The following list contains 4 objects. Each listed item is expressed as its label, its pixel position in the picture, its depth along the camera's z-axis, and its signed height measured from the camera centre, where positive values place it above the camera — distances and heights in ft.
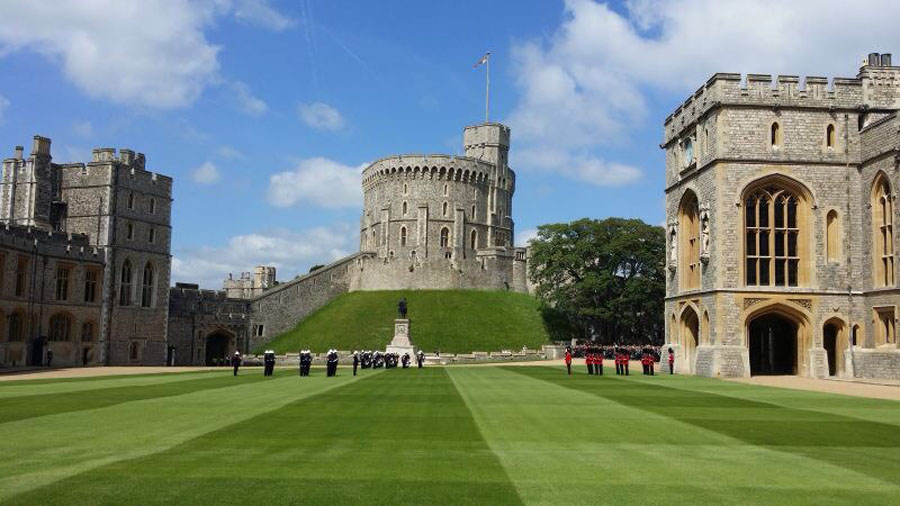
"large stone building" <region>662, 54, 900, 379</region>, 117.39 +18.79
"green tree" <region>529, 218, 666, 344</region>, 224.33 +17.76
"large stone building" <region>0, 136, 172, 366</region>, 177.27 +16.69
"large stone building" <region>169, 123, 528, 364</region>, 312.50 +42.76
